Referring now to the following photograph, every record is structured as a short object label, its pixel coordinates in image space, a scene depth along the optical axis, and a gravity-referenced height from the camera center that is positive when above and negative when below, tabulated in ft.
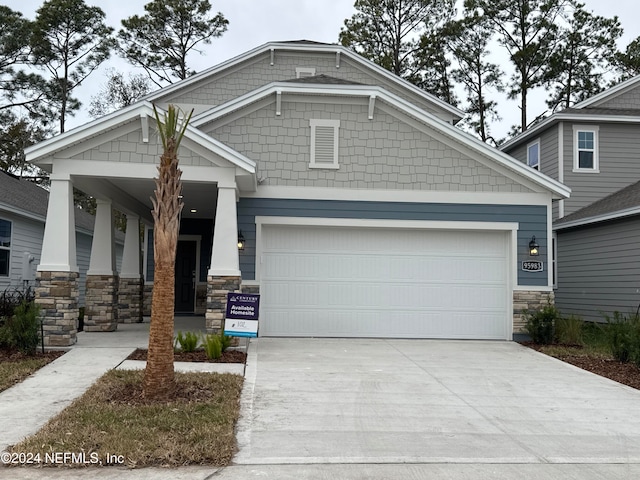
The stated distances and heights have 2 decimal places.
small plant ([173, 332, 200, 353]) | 29.63 -3.29
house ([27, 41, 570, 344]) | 38.96 +4.35
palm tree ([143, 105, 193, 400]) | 21.44 +0.76
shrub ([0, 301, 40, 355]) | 29.01 -2.92
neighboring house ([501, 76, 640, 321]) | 49.32 +10.39
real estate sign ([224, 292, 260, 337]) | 29.63 -1.94
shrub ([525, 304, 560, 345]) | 38.06 -2.47
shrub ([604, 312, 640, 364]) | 30.58 -2.68
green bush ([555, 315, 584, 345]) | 37.78 -2.82
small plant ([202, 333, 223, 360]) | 28.71 -3.42
